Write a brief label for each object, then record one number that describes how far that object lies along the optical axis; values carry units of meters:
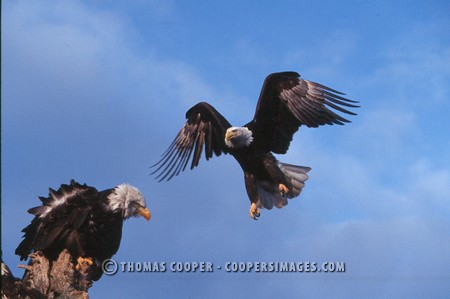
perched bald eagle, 12.68
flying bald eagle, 17.02
